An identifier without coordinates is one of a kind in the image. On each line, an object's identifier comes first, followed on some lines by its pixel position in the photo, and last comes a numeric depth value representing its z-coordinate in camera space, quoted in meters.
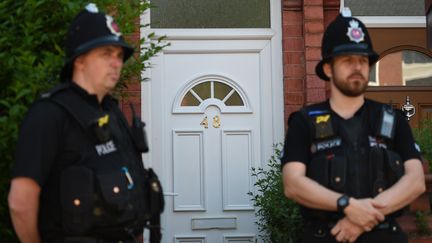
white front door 7.22
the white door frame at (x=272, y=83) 7.17
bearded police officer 3.73
